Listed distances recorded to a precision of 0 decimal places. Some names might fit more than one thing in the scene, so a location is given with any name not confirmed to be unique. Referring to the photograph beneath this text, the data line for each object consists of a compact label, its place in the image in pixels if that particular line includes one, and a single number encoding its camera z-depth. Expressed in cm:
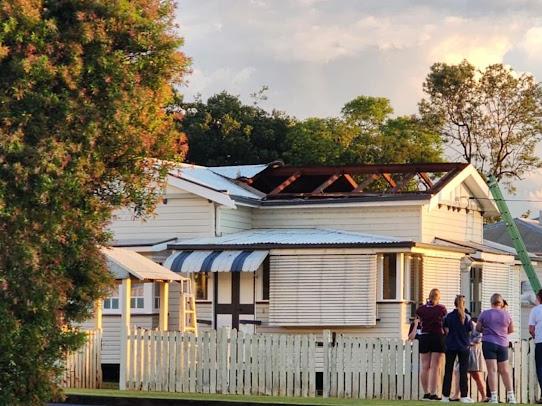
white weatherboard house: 3123
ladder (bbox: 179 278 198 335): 2881
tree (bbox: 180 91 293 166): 6128
